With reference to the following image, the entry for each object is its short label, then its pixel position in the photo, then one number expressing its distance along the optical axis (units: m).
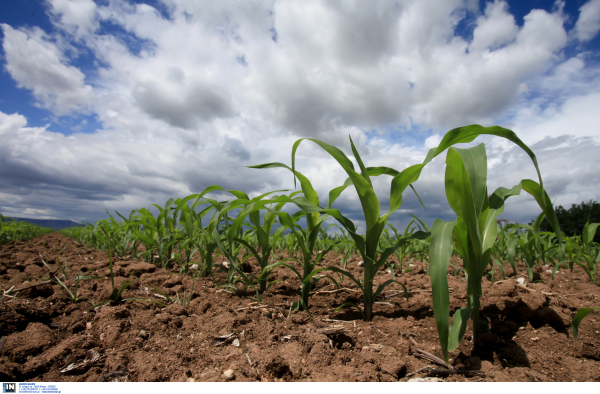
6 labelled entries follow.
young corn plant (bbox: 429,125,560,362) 1.05
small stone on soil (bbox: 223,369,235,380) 0.97
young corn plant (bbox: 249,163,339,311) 1.66
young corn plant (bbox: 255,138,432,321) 1.37
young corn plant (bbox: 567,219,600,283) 2.27
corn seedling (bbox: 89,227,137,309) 1.56
